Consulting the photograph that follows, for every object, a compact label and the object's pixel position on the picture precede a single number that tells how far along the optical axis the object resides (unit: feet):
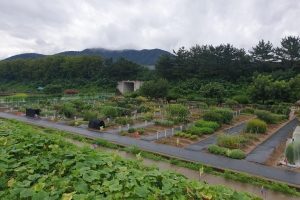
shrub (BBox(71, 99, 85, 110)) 70.13
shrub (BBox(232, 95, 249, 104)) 91.86
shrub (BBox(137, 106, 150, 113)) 72.38
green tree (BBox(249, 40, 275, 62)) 136.05
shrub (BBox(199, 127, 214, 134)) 43.06
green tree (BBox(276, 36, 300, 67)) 127.44
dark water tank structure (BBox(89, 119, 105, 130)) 46.43
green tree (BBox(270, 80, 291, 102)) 75.36
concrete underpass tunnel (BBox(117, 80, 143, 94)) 155.43
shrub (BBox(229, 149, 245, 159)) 29.55
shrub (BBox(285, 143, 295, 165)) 27.07
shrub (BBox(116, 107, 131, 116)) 62.18
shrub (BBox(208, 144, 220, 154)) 31.30
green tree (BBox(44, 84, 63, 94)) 120.88
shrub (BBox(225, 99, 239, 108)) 82.20
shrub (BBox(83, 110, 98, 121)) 55.36
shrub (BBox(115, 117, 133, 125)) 52.01
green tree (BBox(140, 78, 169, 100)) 92.07
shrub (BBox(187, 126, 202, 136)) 41.55
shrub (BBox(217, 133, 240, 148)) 34.47
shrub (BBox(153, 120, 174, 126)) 51.49
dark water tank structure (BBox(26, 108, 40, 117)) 60.95
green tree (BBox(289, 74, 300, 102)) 76.38
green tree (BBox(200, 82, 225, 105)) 82.74
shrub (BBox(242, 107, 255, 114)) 75.78
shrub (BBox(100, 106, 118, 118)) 56.63
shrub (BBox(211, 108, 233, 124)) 53.57
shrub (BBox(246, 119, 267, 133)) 45.05
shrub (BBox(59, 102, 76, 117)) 59.62
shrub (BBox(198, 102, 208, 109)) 78.64
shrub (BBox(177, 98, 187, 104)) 96.33
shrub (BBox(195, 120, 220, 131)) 46.14
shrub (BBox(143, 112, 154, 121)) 59.31
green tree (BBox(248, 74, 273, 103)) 77.79
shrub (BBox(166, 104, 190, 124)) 54.34
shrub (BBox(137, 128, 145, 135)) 42.93
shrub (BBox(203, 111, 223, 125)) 49.81
